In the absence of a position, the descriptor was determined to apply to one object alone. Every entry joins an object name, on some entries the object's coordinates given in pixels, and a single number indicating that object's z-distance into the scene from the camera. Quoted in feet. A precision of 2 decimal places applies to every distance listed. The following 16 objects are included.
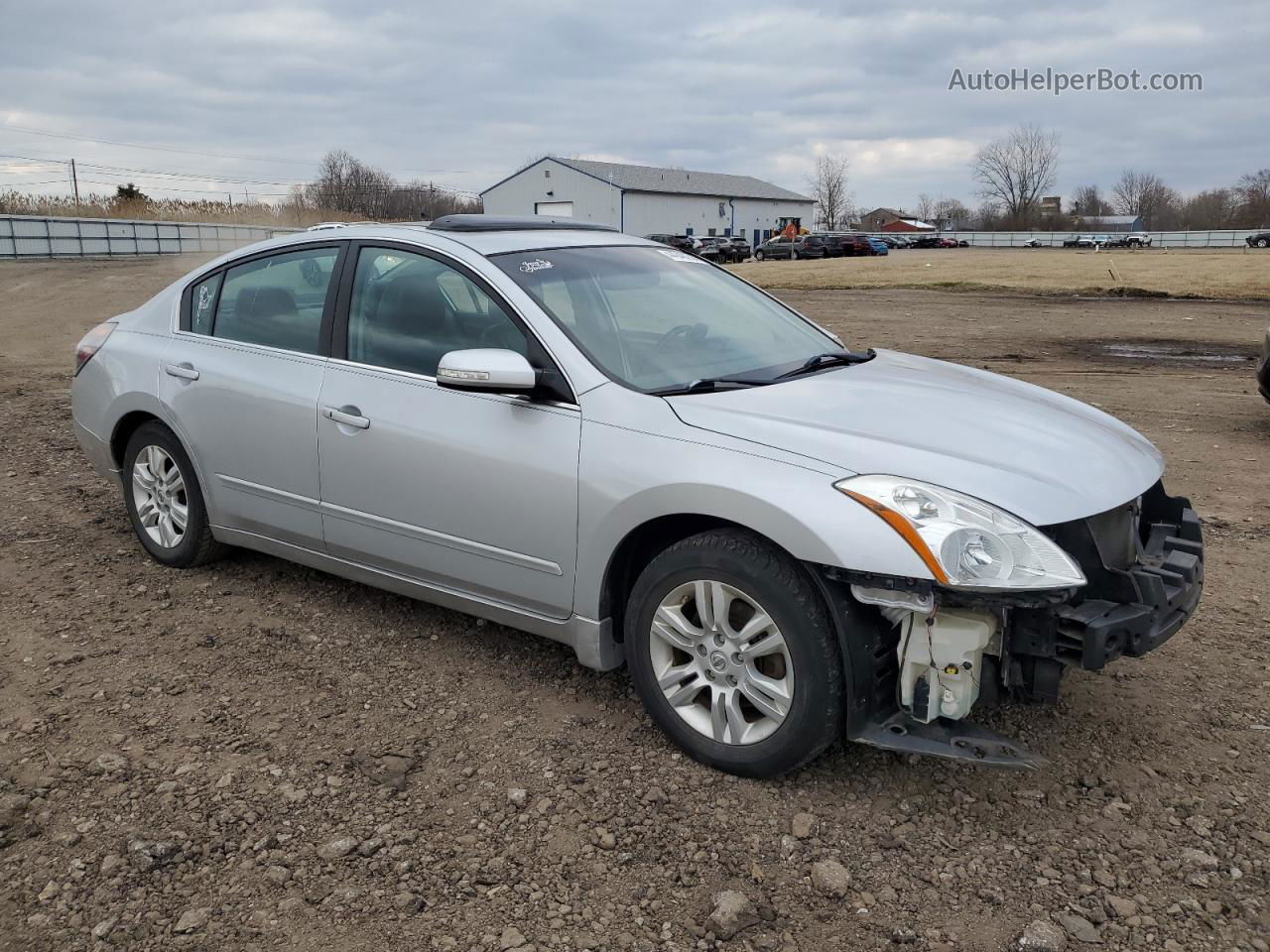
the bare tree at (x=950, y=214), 395.30
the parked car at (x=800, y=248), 181.57
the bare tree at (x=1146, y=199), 343.22
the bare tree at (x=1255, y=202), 268.41
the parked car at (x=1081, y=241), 234.17
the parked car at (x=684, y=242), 158.92
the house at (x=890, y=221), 391.24
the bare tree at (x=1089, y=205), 356.18
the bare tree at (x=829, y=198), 391.45
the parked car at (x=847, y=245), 184.59
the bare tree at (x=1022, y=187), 344.69
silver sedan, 9.66
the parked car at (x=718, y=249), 172.65
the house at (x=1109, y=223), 295.21
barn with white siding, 252.01
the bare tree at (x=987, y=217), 334.56
